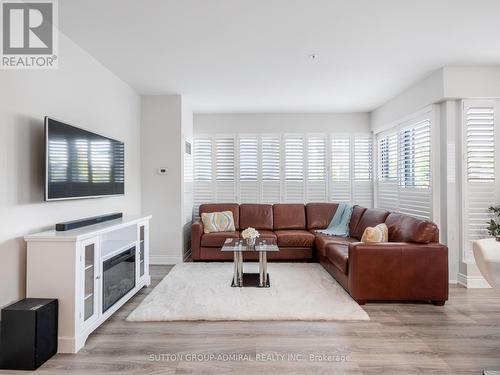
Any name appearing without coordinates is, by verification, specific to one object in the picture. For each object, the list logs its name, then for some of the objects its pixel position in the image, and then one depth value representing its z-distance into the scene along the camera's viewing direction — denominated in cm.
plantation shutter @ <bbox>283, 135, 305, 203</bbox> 574
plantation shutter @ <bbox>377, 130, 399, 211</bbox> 487
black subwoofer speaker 197
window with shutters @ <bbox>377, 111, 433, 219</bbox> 399
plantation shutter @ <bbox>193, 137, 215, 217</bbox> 572
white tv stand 219
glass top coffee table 354
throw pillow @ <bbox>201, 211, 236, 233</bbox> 490
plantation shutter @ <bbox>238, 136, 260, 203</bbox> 574
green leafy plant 341
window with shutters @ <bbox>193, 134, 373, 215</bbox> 573
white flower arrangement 380
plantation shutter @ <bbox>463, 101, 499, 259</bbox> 364
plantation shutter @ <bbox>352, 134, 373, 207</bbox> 573
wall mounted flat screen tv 243
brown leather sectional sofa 309
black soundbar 244
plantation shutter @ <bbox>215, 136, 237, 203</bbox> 573
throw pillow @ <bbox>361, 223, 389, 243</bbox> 333
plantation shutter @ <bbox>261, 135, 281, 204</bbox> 574
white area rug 277
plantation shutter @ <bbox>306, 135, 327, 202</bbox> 575
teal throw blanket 486
